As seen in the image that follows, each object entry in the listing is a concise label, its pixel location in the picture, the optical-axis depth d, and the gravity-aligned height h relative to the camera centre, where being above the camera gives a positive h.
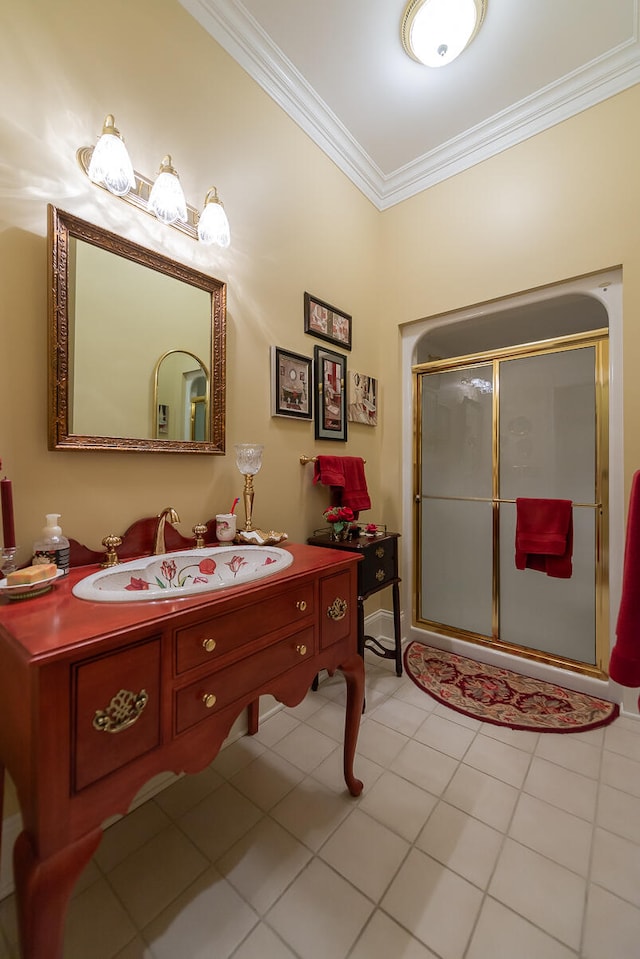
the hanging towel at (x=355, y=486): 2.11 -0.03
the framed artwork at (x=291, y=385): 1.82 +0.49
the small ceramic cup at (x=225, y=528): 1.48 -0.19
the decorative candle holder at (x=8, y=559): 0.98 -0.21
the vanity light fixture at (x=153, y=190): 1.16 +1.00
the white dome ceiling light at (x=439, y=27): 1.56 +1.99
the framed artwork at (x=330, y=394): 2.07 +0.50
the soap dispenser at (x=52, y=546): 1.05 -0.19
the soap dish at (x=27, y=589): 0.85 -0.25
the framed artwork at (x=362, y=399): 2.34 +0.53
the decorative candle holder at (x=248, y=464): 1.57 +0.07
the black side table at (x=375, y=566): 1.89 -0.46
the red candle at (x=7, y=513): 0.96 -0.08
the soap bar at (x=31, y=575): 0.85 -0.22
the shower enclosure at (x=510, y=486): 2.10 -0.03
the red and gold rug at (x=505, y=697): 1.77 -1.14
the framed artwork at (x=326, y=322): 2.02 +0.91
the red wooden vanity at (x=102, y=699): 0.63 -0.45
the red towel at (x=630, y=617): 0.93 -0.35
